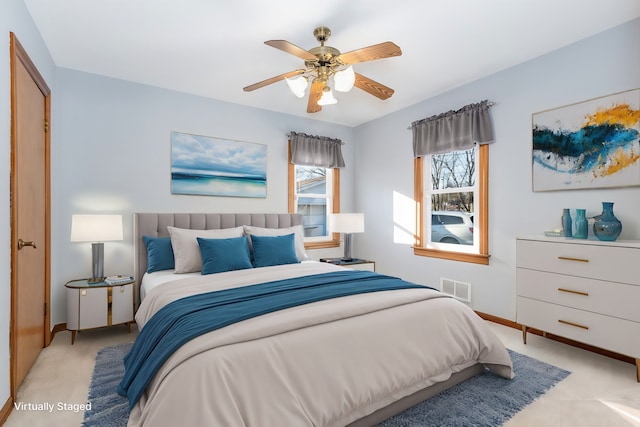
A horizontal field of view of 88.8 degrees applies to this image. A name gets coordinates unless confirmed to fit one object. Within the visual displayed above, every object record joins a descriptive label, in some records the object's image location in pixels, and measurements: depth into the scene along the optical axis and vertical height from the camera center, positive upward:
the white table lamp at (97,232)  2.91 -0.17
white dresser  2.27 -0.61
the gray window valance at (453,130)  3.47 +0.94
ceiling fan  2.23 +1.10
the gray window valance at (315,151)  4.59 +0.90
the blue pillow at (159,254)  3.22 -0.42
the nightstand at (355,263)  4.25 -0.67
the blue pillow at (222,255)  3.01 -0.41
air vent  3.70 -0.90
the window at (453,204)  3.57 +0.09
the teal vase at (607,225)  2.44 -0.10
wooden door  2.05 +0.00
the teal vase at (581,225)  2.63 -0.11
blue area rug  1.82 -1.16
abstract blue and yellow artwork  2.54 +0.57
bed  1.35 -0.71
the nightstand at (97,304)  2.90 -0.83
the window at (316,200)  4.82 +0.19
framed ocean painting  3.81 +0.57
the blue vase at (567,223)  2.75 -0.10
